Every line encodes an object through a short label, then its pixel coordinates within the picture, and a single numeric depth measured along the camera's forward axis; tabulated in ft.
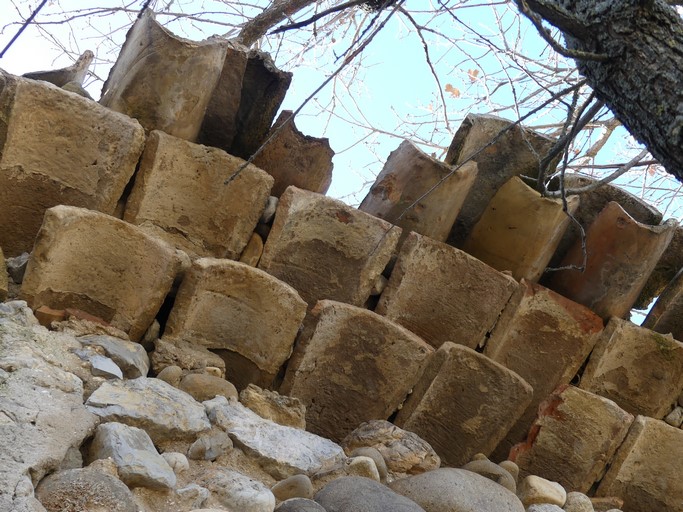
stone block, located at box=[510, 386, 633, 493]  13.24
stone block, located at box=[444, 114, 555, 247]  14.15
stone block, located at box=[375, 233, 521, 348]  13.20
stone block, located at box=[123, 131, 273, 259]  12.30
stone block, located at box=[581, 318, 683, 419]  14.03
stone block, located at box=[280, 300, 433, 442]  12.29
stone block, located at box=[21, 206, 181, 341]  10.98
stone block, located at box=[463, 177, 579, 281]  13.94
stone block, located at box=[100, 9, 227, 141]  12.30
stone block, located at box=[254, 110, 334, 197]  13.12
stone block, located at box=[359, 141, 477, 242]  13.39
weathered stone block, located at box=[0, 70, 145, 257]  11.37
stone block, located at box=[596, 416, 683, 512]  13.47
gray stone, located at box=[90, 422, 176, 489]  8.02
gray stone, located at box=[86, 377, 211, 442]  8.95
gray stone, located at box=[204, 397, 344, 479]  9.75
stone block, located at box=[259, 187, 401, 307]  12.78
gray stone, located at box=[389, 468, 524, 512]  9.90
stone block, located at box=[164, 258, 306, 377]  11.54
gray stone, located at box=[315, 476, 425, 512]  8.82
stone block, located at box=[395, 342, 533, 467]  12.81
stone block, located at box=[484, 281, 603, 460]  13.79
